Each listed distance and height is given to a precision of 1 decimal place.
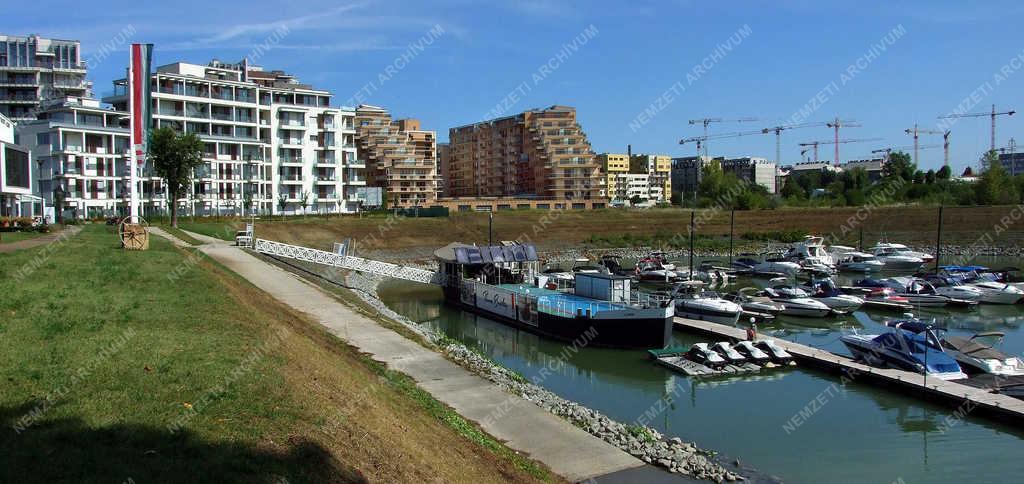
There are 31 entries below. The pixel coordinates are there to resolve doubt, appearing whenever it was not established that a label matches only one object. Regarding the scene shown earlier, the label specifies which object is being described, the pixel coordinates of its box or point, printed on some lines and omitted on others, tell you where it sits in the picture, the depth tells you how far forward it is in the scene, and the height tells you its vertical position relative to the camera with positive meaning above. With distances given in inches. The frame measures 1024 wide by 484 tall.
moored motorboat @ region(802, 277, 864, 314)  1742.1 -221.2
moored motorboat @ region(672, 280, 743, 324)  1539.1 -220.3
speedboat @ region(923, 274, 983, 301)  1873.8 -214.8
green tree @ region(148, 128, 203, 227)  2410.6 +180.9
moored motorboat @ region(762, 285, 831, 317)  1701.5 -234.8
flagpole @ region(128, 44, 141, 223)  1143.0 +111.2
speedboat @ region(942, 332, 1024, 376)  1072.8 -229.0
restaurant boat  1318.9 -197.9
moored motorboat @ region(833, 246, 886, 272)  2753.4 -205.9
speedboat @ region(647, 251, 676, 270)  2578.7 -205.6
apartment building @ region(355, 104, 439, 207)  5265.8 +346.9
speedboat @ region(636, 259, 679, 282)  2368.4 -216.7
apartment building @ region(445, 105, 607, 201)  5506.9 +419.5
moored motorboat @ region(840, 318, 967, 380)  1058.1 -222.9
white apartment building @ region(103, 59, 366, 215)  3417.8 +375.0
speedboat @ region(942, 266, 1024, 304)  1893.5 -212.9
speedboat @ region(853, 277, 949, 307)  1861.5 -220.0
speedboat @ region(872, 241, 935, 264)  2929.9 -172.8
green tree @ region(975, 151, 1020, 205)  4512.8 +145.6
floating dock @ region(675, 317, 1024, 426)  885.8 -244.8
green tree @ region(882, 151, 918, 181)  6648.6 +420.1
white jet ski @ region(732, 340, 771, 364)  1176.2 -239.0
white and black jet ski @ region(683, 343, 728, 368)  1154.7 -243.6
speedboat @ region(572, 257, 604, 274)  2631.6 -228.5
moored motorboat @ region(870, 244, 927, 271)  2783.0 -204.2
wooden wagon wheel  1189.7 -48.6
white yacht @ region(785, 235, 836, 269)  2760.8 -184.1
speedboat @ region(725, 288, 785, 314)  1678.2 -227.4
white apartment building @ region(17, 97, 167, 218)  2977.4 +221.4
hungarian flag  1143.6 +196.6
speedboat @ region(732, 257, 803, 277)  2615.7 -215.7
